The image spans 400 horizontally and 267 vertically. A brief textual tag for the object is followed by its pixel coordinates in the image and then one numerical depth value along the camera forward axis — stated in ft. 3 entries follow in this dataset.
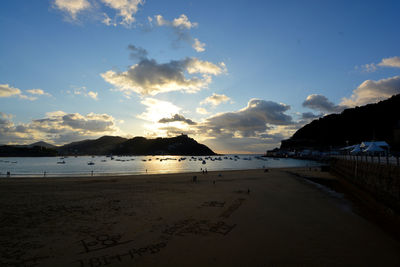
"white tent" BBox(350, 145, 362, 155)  115.17
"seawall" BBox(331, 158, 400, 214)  40.60
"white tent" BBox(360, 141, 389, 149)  103.06
